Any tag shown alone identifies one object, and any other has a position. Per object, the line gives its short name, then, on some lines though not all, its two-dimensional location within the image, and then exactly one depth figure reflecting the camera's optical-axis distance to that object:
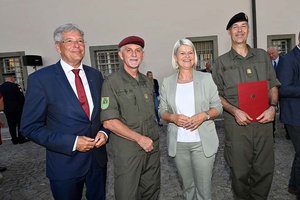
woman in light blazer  2.35
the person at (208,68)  9.07
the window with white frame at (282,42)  9.72
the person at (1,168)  4.84
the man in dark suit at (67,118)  1.84
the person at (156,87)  8.12
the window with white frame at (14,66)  9.79
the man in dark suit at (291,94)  2.65
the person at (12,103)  7.01
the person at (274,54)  6.12
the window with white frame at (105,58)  9.71
